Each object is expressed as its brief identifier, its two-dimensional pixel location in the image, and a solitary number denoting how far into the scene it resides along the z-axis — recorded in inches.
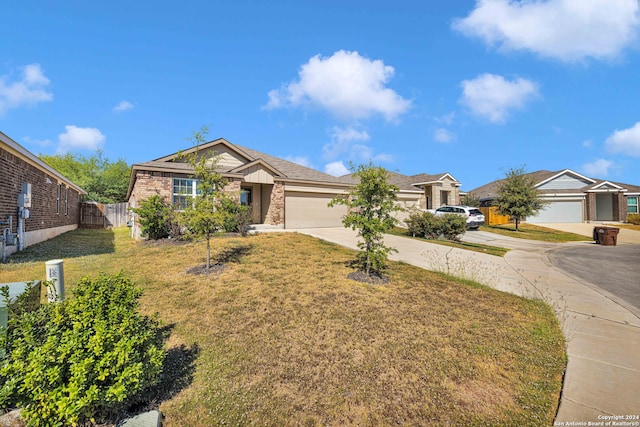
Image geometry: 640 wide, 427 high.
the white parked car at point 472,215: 844.6
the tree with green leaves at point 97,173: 1187.9
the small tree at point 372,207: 267.0
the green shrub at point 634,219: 1018.4
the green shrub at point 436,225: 597.6
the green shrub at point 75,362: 84.6
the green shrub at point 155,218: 462.6
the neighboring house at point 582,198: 1102.4
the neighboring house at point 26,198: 369.1
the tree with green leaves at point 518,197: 839.1
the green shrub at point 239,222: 507.2
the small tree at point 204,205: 296.0
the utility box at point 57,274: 140.8
